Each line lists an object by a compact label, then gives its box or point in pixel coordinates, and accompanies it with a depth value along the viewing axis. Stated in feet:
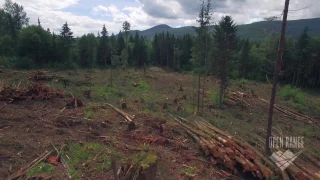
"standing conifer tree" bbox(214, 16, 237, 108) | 75.15
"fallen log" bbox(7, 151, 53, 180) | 22.16
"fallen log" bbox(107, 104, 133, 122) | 41.11
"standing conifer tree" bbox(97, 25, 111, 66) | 190.19
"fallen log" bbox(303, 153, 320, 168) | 32.08
